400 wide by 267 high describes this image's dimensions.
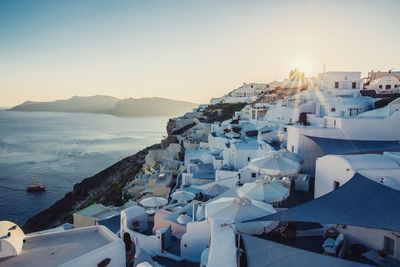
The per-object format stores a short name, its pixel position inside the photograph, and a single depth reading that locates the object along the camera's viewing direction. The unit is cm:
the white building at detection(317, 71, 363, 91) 3675
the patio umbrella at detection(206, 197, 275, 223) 962
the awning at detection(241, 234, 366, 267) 669
